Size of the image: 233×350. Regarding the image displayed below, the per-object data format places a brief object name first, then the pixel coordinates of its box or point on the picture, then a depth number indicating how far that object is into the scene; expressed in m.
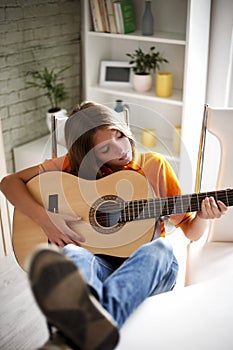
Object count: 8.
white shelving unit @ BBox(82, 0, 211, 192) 2.28
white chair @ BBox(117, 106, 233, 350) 1.08
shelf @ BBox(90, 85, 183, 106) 2.43
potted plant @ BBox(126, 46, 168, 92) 2.53
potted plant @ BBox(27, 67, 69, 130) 2.65
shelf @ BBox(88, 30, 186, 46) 2.32
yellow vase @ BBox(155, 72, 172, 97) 2.46
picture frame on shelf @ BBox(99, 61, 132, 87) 2.70
